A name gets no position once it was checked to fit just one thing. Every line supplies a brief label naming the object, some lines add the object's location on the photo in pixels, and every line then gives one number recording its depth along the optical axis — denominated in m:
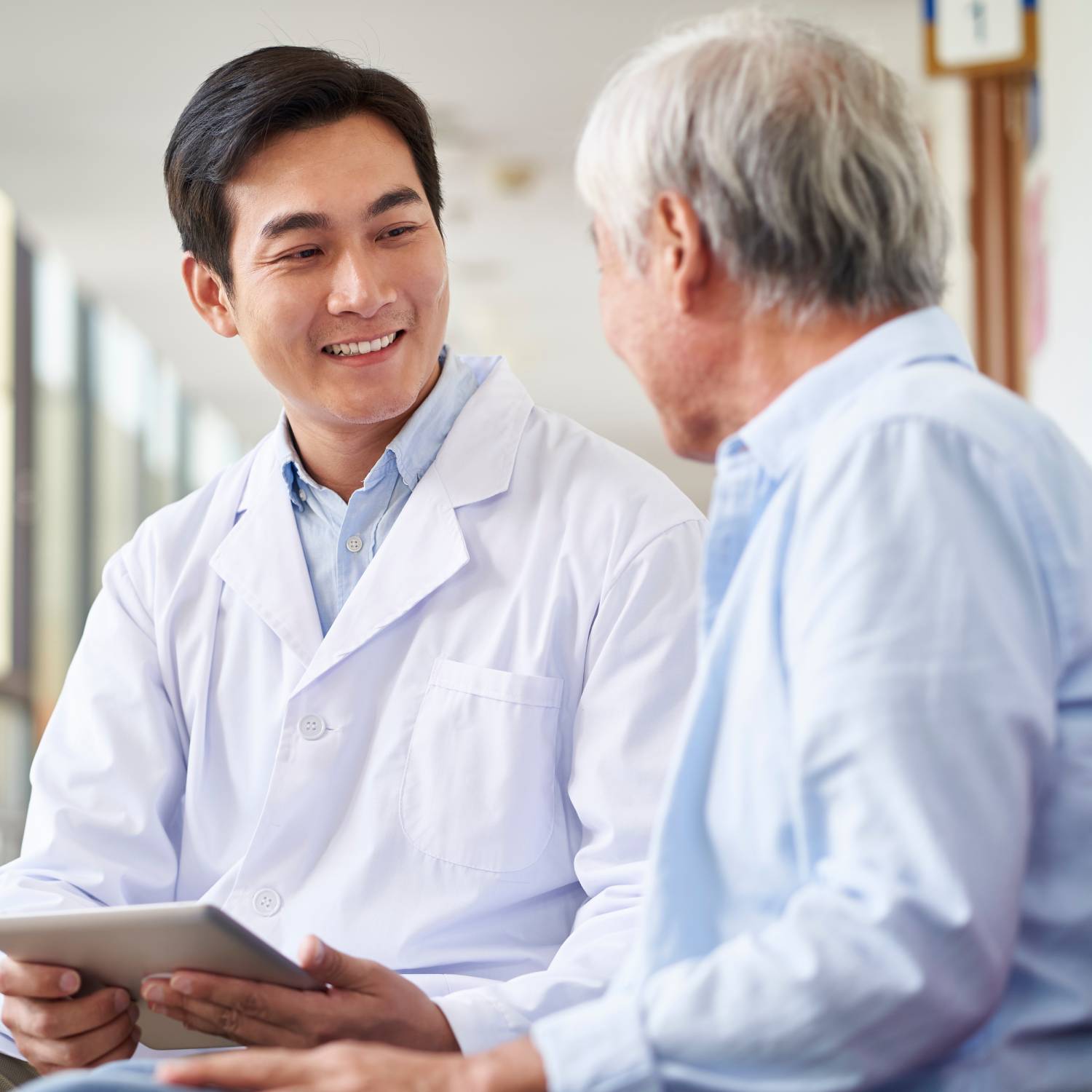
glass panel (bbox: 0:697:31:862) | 5.33
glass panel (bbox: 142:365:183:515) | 9.45
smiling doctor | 1.46
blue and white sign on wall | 3.57
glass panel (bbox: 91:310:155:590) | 8.25
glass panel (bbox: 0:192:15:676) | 6.30
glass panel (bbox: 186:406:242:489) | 10.61
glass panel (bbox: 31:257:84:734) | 6.84
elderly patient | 0.78
